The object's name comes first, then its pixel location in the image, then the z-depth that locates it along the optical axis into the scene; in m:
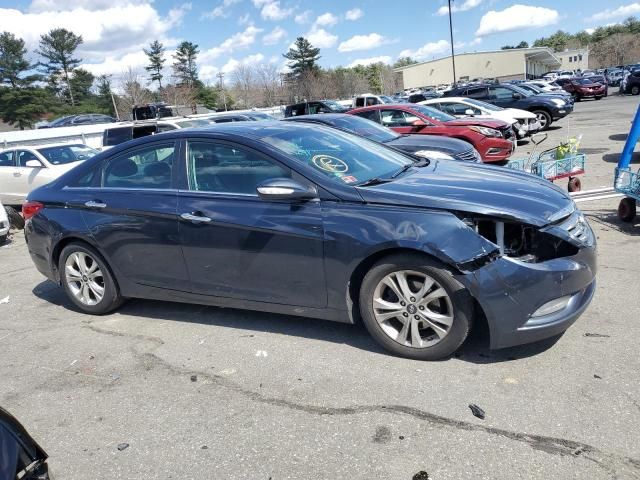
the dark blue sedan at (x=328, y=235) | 3.32
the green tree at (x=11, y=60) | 56.88
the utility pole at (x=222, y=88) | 68.73
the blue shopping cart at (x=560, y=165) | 7.81
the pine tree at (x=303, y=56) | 80.38
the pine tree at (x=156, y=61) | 78.88
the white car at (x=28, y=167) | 11.59
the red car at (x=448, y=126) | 11.51
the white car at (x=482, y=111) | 15.45
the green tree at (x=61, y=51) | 67.19
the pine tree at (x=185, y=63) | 81.69
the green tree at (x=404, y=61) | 161.20
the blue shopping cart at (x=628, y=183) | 6.08
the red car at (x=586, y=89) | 35.97
